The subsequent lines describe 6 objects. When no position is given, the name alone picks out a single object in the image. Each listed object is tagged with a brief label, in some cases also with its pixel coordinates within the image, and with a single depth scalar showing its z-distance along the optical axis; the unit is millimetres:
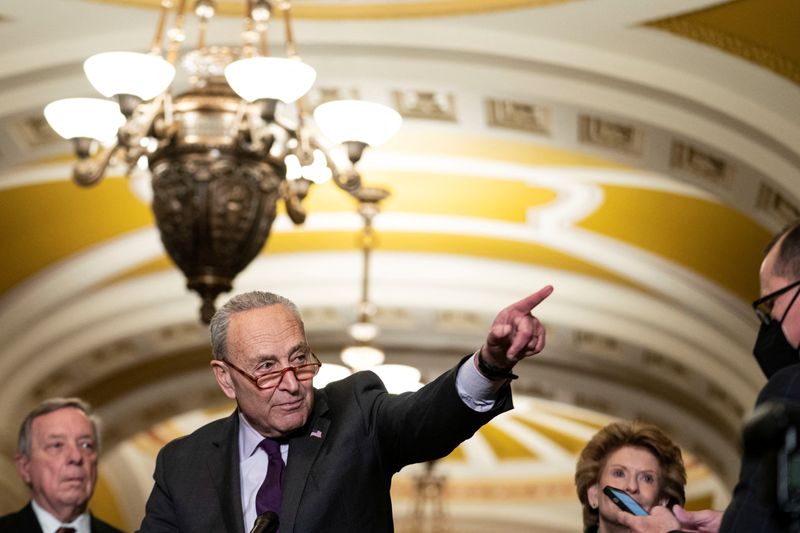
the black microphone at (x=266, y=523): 2804
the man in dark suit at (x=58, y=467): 4688
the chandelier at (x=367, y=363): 11227
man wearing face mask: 2500
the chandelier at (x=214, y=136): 6609
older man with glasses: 2971
